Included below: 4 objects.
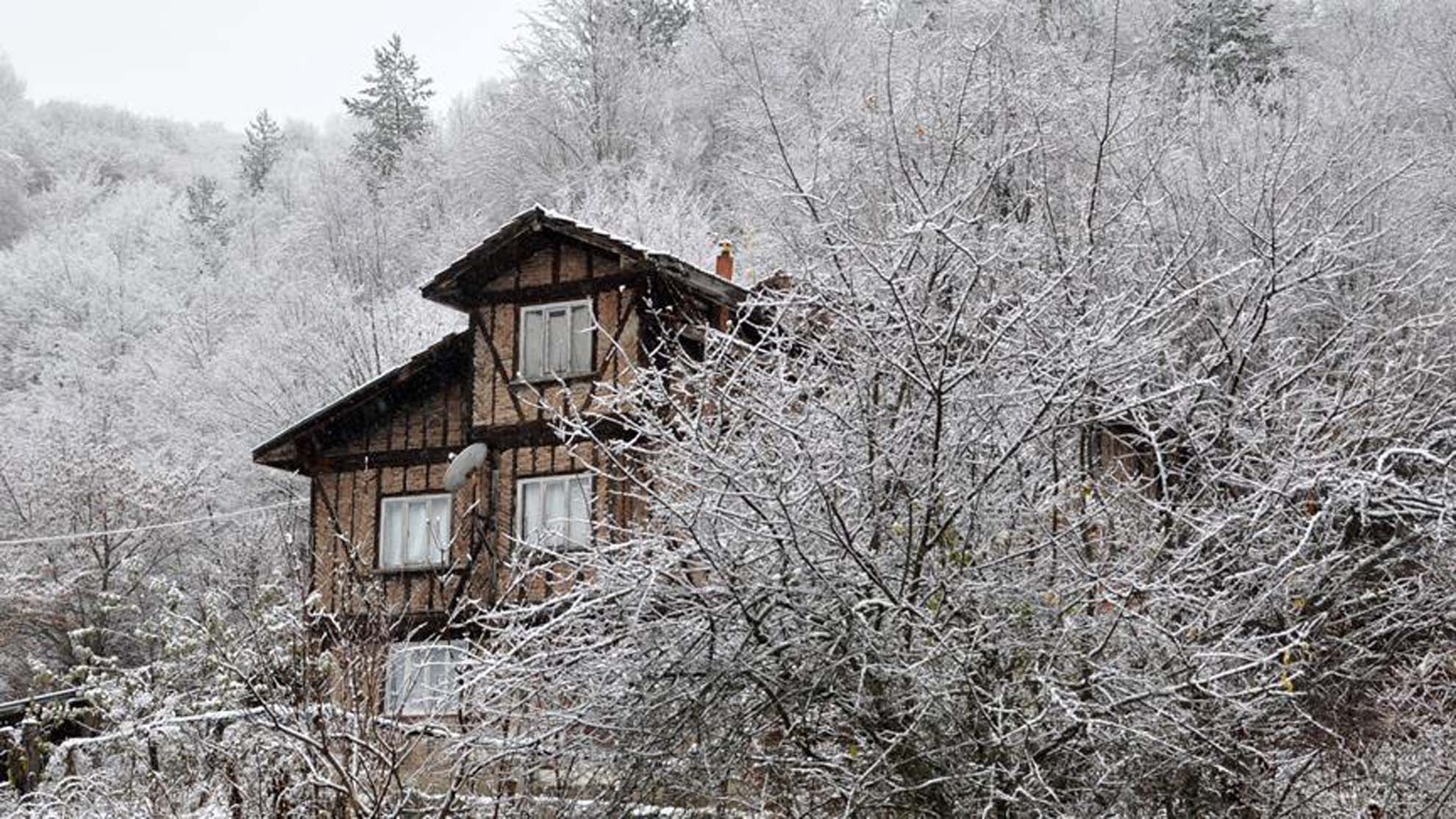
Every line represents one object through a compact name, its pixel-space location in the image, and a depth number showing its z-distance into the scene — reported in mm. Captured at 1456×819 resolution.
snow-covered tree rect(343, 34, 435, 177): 49312
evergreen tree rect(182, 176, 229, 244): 54500
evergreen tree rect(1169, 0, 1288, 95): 31594
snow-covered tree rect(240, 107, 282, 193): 61625
